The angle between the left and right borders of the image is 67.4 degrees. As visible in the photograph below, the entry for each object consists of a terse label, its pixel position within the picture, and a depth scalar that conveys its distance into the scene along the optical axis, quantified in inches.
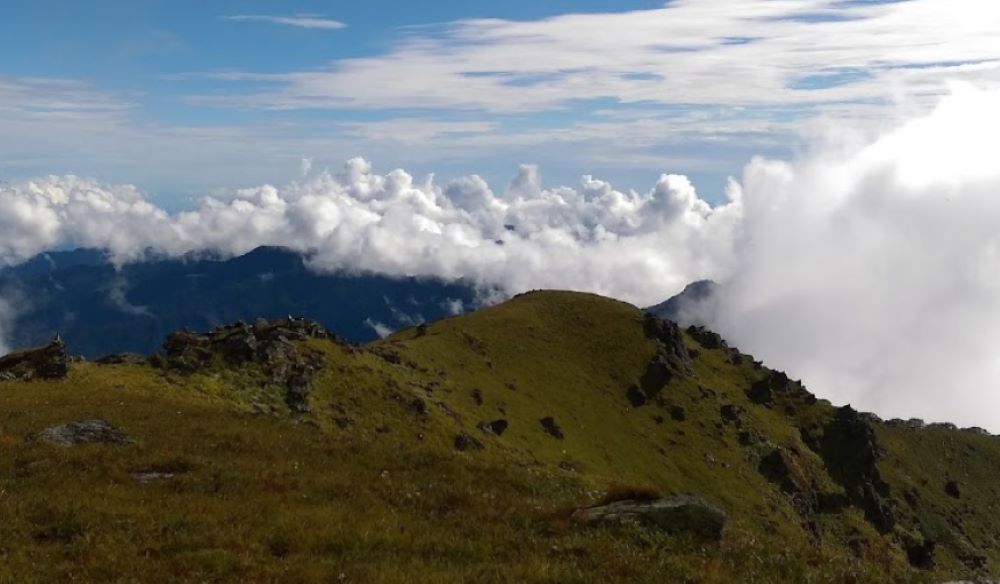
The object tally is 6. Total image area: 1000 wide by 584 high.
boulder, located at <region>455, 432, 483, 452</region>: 3315.9
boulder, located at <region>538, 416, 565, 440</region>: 4960.6
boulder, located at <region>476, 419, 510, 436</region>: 4093.8
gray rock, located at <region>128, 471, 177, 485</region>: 924.6
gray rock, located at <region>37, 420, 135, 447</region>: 1131.9
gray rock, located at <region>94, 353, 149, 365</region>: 2527.1
